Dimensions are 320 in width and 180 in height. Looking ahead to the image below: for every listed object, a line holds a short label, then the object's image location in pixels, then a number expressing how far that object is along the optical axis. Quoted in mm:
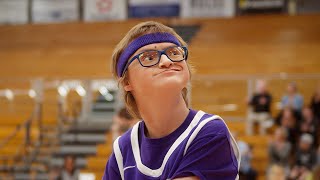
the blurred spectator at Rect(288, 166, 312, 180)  7391
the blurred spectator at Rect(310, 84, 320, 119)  9250
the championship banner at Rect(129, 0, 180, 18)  14311
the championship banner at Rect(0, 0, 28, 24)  15156
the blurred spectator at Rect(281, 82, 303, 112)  9461
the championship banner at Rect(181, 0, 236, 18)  14109
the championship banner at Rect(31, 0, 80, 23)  15008
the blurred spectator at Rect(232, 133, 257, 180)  8305
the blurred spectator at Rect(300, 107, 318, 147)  8664
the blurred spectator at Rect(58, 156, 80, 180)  8664
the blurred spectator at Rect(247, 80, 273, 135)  9664
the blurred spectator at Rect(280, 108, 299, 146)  8820
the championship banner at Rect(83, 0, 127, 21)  14593
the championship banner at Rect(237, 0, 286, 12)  14209
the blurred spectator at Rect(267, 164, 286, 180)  7238
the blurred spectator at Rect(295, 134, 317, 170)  8016
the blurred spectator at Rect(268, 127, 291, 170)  8375
